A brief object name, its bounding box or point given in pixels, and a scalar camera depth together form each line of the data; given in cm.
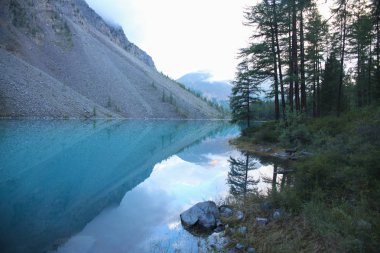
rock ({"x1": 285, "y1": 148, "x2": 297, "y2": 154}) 1899
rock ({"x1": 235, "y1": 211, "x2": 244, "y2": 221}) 841
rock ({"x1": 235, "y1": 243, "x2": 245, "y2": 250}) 676
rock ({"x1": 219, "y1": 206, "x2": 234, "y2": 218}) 893
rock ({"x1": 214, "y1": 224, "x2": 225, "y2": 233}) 804
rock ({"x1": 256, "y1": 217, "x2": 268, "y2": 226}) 772
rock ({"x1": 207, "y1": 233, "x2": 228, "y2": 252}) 691
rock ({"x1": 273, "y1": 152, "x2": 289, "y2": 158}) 1881
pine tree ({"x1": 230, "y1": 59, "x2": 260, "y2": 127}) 3619
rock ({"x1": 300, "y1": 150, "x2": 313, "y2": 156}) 1661
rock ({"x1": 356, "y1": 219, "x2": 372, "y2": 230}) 516
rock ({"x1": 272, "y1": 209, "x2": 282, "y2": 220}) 783
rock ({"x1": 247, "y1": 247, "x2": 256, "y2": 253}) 650
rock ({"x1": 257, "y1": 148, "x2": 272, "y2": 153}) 2198
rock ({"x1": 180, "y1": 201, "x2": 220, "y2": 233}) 831
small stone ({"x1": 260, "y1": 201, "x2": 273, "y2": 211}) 852
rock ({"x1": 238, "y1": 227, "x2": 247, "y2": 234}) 752
